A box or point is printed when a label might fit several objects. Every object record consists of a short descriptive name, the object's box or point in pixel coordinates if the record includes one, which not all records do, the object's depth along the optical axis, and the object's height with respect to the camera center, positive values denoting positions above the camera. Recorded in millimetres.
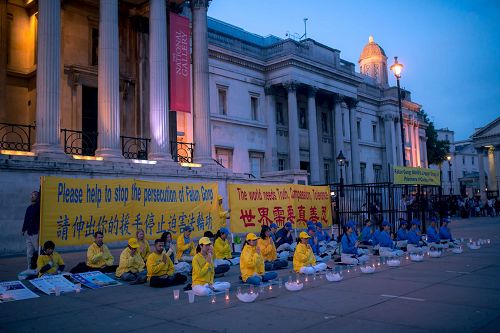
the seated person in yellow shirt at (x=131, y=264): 10969 -1431
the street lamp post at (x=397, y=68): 21562 +6107
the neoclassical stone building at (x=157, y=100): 17438 +5973
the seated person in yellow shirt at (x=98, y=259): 11680 -1360
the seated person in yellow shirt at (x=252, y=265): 9890 -1391
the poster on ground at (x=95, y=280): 10406 -1695
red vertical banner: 21234 +6655
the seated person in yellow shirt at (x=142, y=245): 12234 -1085
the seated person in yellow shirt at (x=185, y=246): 13211 -1228
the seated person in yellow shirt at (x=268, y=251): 12612 -1390
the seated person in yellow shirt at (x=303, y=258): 11297 -1421
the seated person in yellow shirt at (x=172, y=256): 12203 -1438
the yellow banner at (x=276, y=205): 17484 -168
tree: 64750 +6750
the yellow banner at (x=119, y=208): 11948 -64
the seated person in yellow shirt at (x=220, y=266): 11578 -1632
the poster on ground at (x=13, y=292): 8974 -1661
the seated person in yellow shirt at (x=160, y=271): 10195 -1502
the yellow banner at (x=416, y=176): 17312 +837
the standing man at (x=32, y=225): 12055 -418
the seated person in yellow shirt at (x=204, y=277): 8844 -1463
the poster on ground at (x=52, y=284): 9652 -1640
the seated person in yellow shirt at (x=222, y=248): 13328 -1314
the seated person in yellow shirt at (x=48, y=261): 10750 -1262
